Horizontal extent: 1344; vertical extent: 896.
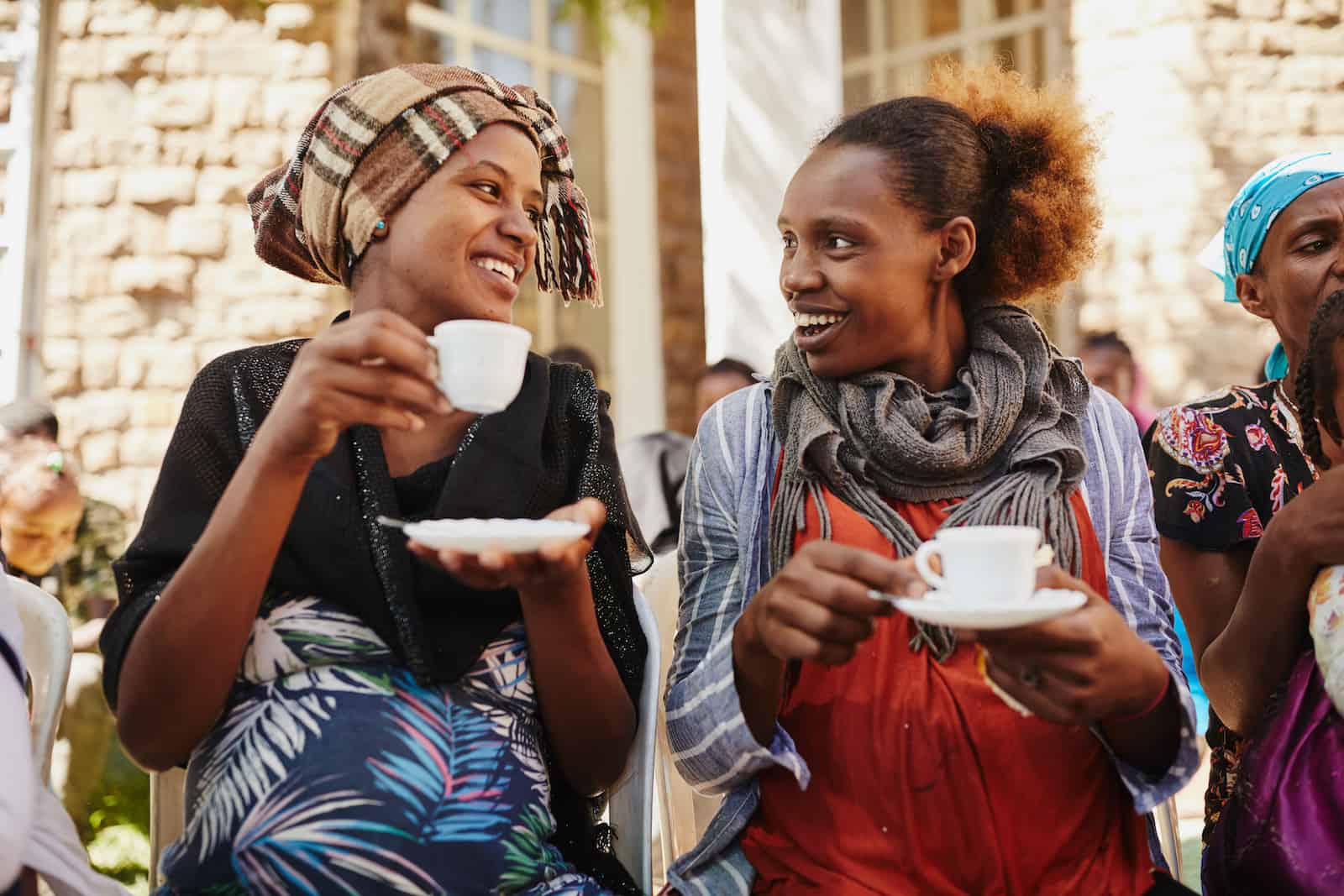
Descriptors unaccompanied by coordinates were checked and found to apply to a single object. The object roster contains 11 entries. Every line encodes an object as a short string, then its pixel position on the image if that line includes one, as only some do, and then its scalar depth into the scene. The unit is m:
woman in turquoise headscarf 2.32
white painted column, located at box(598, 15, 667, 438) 9.15
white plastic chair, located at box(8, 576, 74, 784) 2.32
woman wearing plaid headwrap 1.93
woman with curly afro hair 2.01
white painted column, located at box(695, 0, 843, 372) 6.22
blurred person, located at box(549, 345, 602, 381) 6.57
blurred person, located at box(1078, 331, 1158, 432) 6.44
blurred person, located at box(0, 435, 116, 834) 4.39
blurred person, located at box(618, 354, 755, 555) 5.55
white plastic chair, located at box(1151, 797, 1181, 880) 2.74
